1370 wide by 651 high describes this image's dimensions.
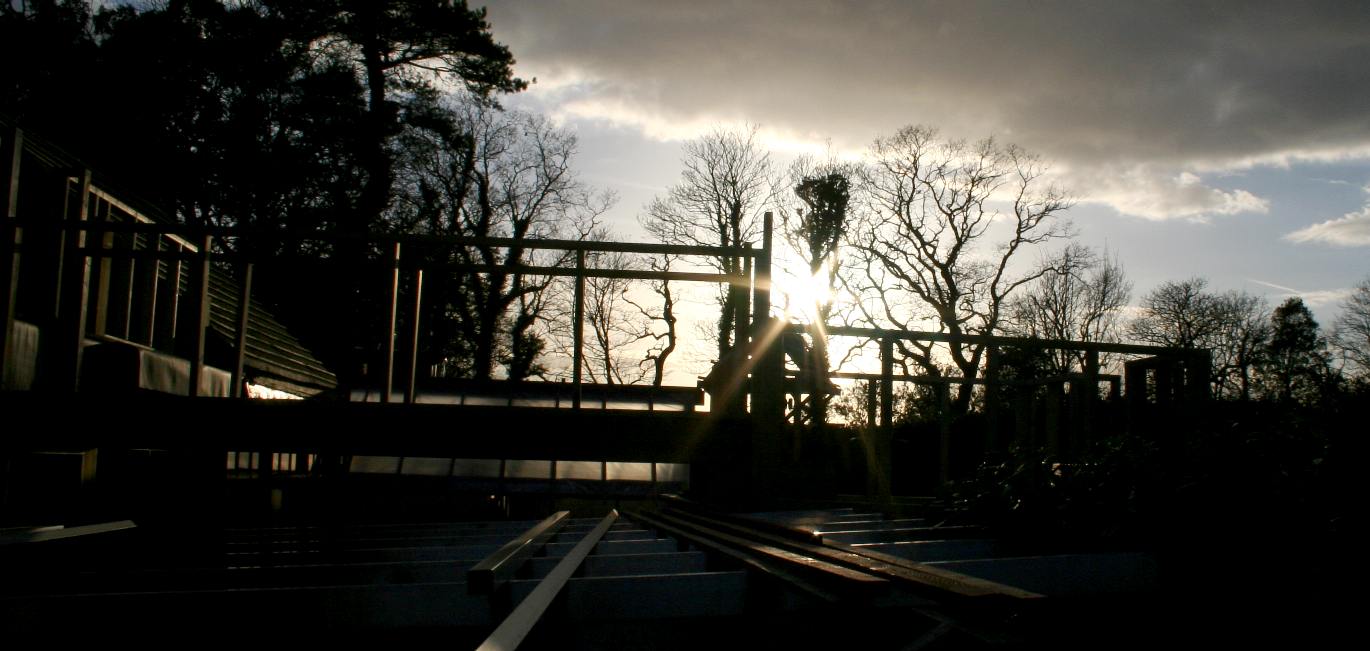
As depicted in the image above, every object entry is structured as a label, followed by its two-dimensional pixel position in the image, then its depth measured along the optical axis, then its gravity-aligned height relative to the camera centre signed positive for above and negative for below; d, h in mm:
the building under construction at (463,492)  2230 -320
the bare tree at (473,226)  24031 +5409
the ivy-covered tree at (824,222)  27156 +5892
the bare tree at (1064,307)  29594 +4432
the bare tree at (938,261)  27094 +4935
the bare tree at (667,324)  29000 +3107
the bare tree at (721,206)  29484 +6819
